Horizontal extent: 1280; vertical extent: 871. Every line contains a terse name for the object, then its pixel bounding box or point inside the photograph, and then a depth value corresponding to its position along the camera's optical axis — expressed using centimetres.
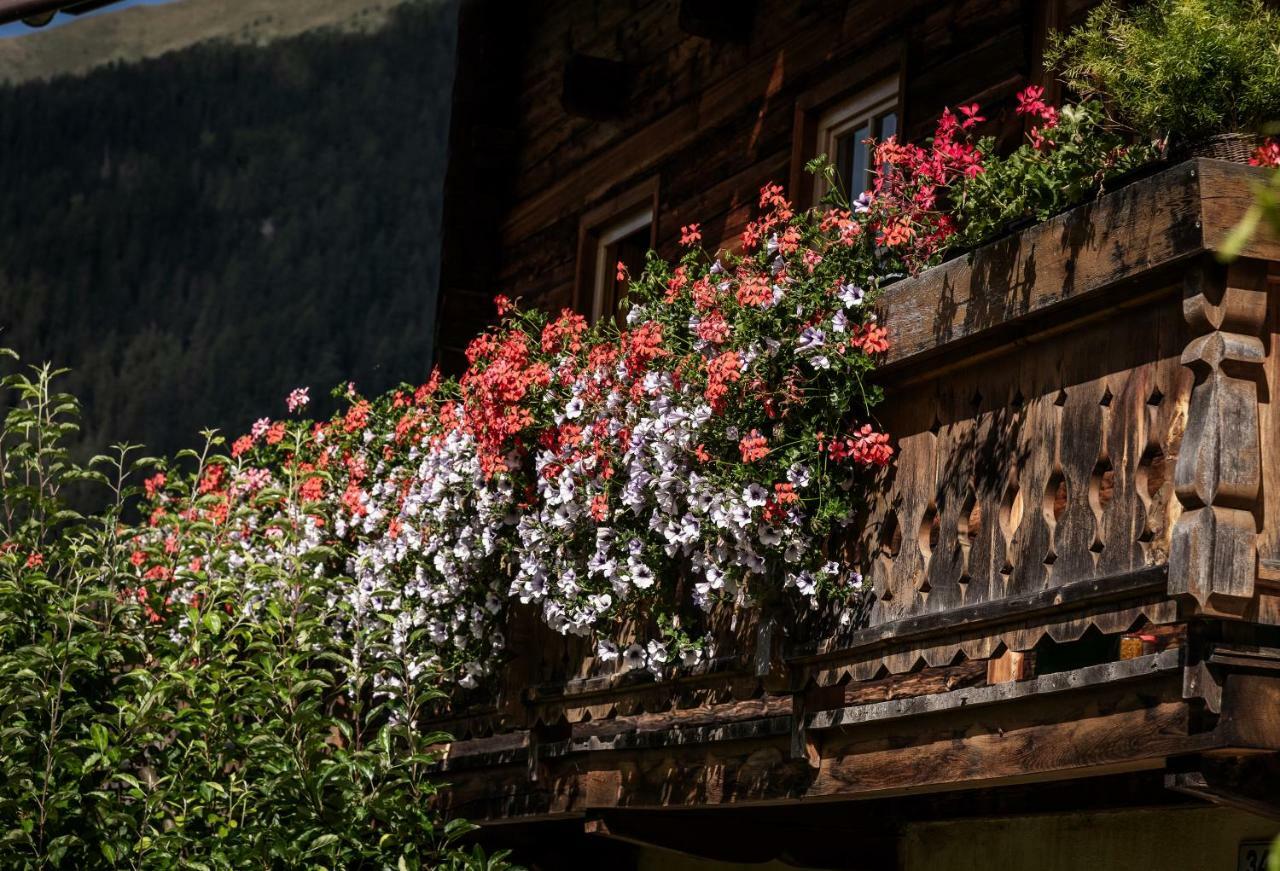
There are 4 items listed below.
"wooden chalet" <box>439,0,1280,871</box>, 841
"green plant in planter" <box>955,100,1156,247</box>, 957
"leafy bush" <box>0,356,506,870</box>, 1491
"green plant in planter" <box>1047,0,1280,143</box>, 895
